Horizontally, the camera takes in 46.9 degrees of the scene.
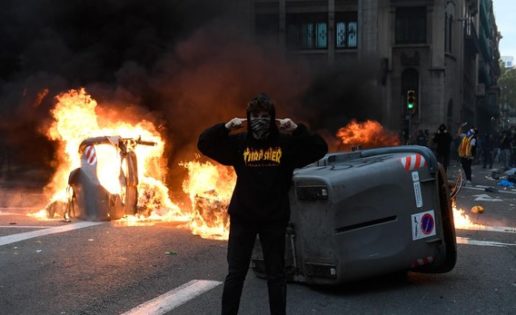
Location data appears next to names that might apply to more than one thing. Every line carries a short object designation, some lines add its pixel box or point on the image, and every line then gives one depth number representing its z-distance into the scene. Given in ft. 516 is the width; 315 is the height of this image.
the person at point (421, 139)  78.39
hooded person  12.38
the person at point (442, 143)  58.34
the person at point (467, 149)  53.06
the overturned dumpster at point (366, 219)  15.93
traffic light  64.18
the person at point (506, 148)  75.66
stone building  100.42
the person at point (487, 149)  85.66
